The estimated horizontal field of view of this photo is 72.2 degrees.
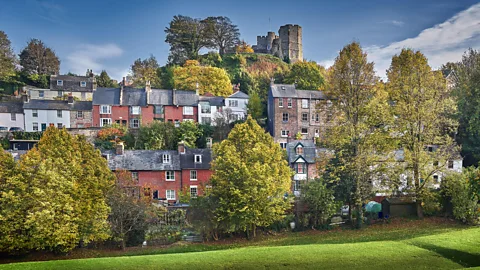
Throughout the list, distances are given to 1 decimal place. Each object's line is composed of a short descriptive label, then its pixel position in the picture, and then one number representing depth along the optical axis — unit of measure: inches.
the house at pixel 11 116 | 1905.9
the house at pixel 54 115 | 1913.1
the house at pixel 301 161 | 1544.0
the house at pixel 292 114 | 1943.9
